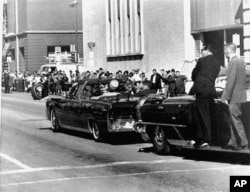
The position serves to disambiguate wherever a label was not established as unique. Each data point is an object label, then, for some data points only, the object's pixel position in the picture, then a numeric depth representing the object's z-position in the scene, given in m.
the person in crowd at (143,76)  30.15
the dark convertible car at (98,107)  13.46
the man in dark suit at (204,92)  10.51
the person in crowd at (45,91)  20.80
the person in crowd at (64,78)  35.55
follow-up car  10.52
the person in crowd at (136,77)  29.93
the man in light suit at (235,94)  10.16
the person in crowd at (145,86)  14.88
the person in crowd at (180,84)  22.45
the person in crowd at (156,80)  24.19
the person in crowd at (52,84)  34.38
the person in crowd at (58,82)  33.01
